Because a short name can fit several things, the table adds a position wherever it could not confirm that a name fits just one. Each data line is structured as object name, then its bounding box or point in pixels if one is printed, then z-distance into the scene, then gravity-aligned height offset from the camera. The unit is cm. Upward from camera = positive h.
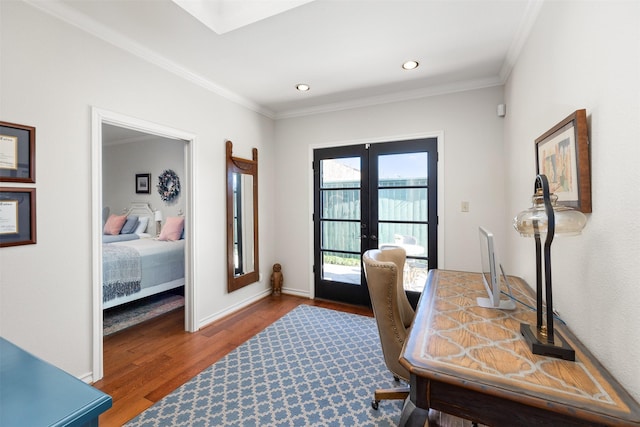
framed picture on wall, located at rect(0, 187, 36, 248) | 166 +0
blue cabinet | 64 -45
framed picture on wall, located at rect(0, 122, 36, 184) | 165 +38
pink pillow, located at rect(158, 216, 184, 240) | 442 -22
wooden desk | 80 -53
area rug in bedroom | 310 -119
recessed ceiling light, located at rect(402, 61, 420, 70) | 262 +141
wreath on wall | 525 +56
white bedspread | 351 -59
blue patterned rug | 175 -125
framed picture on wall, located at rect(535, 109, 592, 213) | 119 +25
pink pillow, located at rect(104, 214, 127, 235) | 522 -18
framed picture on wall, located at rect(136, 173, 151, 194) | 552 +63
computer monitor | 132 -34
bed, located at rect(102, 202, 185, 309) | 313 -63
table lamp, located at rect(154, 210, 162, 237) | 528 -8
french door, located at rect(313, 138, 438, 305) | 329 +5
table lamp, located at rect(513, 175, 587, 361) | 101 -7
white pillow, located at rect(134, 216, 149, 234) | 530 -19
